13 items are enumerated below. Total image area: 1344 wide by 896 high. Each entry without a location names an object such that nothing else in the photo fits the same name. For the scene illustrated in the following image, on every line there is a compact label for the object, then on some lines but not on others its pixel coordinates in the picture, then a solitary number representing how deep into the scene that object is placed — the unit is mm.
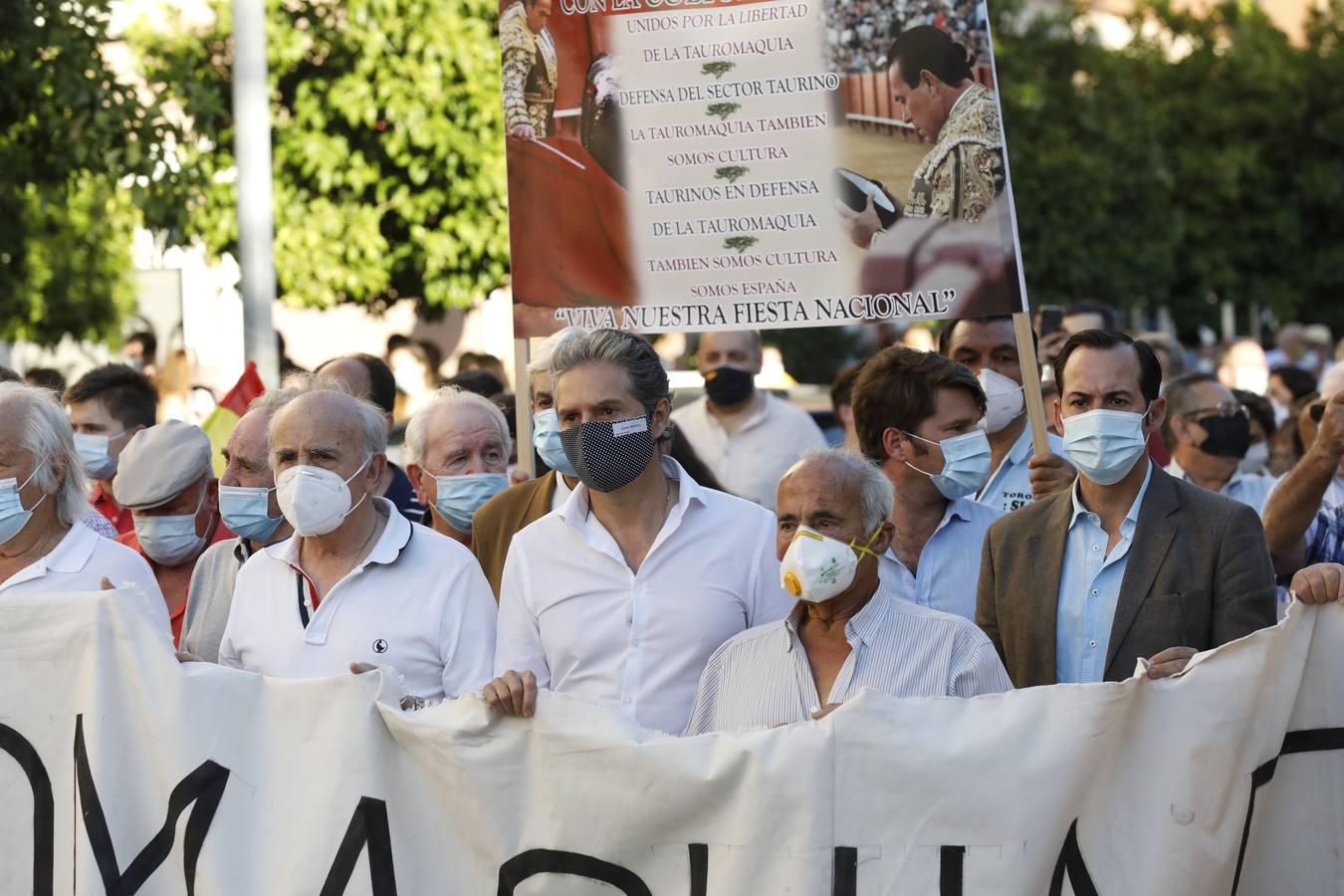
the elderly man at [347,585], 8898
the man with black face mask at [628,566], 8836
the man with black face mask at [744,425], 17078
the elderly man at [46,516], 9586
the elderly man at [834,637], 8305
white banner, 7609
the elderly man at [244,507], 10289
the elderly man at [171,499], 10953
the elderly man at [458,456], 11891
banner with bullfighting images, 11070
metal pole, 16953
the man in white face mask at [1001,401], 12383
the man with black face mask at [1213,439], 13258
